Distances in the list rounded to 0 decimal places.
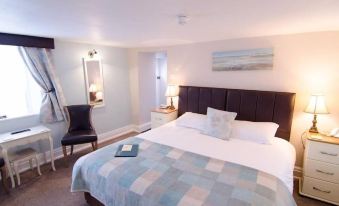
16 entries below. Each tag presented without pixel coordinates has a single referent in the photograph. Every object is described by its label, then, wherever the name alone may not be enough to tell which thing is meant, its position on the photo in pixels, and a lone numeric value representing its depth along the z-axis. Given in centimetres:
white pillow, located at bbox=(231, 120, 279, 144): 234
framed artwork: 270
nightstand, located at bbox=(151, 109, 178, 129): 347
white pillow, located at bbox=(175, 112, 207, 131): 284
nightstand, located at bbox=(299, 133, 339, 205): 210
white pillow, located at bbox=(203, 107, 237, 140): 249
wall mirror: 360
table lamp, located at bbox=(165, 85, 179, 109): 357
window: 275
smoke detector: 169
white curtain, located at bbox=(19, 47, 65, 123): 282
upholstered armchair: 293
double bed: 140
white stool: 248
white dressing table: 235
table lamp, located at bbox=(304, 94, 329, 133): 224
